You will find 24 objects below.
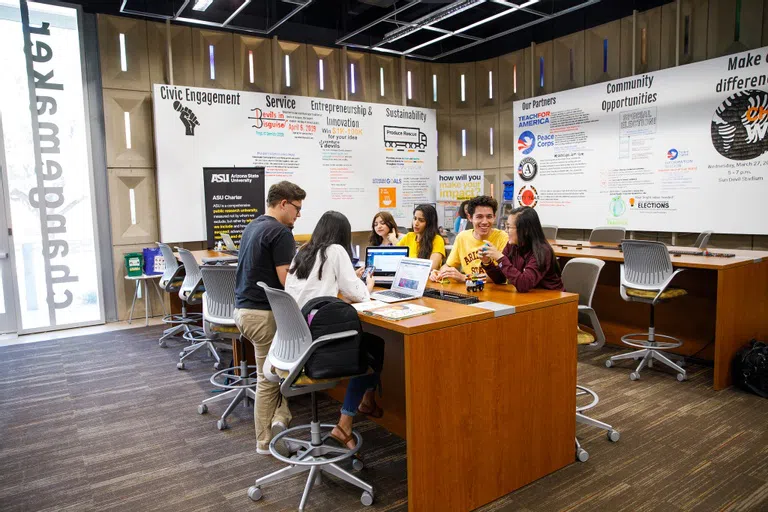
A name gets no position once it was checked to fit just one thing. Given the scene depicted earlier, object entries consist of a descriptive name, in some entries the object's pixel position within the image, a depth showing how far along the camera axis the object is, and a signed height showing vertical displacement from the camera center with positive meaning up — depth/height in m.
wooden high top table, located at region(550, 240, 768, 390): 4.10 -0.96
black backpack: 2.48 -0.65
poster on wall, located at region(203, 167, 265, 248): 7.21 +0.13
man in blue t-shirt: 3.07 -0.39
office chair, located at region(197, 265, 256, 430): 3.74 -0.72
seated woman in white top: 2.78 -0.36
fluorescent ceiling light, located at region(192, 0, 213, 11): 5.99 +2.32
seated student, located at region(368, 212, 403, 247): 4.80 -0.23
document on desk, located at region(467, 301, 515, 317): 2.60 -0.52
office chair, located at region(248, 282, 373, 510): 2.48 -0.84
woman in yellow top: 4.45 -0.28
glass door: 6.30 +0.56
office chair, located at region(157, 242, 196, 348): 5.62 -0.76
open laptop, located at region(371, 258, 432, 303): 3.09 -0.46
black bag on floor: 3.94 -1.29
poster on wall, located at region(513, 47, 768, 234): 6.17 +0.66
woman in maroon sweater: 3.12 -0.34
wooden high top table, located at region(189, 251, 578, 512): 2.37 -0.94
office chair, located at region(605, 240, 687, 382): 4.36 -0.71
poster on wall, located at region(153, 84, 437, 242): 7.00 +0.86
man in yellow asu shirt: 3.84 -0.27
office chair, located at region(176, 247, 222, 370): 4.94 -0.78
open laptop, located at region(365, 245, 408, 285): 3.87 -0.39
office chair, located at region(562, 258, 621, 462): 3.25 -0.66
